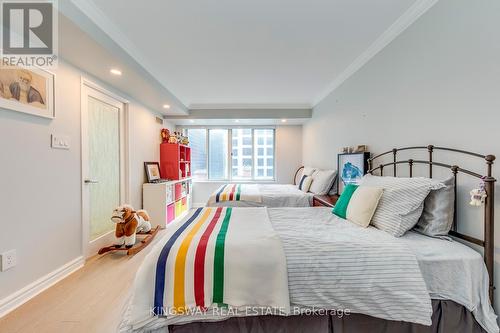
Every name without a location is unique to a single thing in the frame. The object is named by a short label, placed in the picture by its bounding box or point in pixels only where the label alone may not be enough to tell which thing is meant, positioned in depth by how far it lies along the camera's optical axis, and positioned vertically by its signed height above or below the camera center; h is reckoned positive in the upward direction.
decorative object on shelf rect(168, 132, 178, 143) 4.81 +0.53
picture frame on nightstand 2.61 -0.05
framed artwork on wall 1.73 +0.62
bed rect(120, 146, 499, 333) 1.18 -0.68
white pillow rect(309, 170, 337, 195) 3.46 -0.31
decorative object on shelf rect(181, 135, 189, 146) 5.23 +0.54
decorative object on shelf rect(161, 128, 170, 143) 4.83 +0.61
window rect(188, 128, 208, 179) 6.02 +0.33
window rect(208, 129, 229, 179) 6.03 +0.28
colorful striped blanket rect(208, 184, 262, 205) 3.39 -0.51
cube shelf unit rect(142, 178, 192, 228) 3.96 -0.71
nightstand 2.82 -0.50
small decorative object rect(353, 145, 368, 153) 2.65 +0.19
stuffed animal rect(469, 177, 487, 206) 1.27 -0.18
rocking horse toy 2.77 -0.85
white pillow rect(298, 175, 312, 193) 3.90 -0.37
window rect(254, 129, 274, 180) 6.01 +0.30
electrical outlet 1.71 -0.77
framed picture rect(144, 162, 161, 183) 4.10 -0.15
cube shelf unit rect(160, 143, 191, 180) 4.72 +0.07
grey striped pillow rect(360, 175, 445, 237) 1.51 -0.29
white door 2.61 -0.01
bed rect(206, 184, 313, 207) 3.38 -0.55
